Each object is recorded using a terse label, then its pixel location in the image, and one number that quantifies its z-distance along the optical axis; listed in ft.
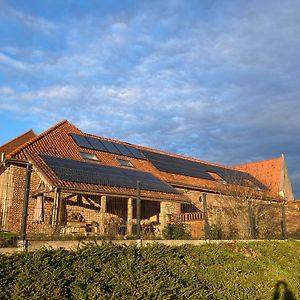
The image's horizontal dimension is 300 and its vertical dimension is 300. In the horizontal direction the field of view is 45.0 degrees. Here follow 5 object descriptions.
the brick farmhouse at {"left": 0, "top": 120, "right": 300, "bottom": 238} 41.60
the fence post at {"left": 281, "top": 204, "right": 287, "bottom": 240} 50.70
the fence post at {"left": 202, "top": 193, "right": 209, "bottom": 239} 37.22
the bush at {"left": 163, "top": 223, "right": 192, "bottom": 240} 36.40
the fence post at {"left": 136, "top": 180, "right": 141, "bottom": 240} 29.71
